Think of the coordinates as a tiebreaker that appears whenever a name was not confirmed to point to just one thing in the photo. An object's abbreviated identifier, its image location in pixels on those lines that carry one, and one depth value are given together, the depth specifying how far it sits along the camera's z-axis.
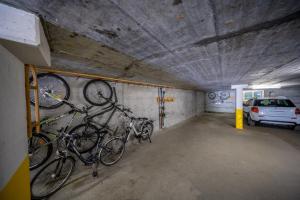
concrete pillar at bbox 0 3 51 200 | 0.77
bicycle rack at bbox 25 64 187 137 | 1.29
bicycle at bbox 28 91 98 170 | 1.87
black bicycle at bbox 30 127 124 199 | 1.77
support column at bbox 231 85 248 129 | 5.22
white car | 4.41
